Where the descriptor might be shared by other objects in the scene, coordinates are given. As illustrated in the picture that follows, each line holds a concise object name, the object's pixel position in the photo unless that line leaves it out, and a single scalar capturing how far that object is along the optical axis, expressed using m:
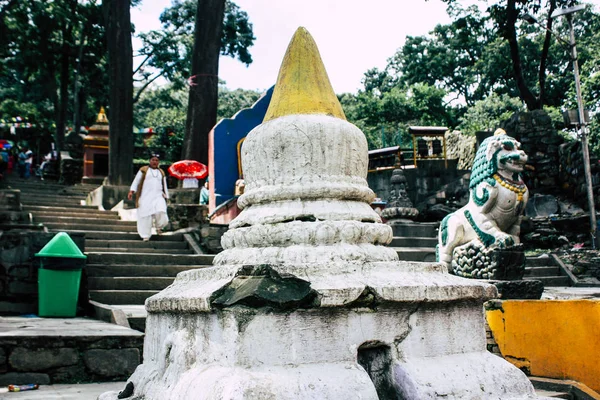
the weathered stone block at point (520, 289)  5.11
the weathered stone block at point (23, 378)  4.29
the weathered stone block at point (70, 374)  4.46
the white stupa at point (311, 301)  2.17
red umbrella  15.45
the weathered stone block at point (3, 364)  4.31
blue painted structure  13.92
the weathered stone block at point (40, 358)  4.35
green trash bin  6.18
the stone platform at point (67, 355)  4.35
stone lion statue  5.75
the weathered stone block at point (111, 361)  4.55
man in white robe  10.01
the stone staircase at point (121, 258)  7.24
